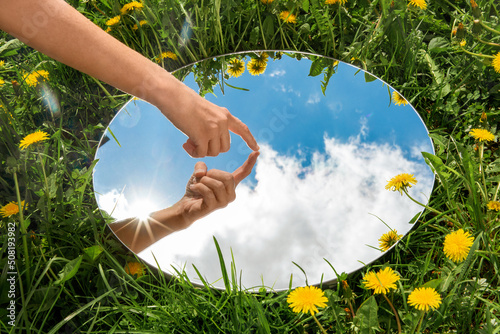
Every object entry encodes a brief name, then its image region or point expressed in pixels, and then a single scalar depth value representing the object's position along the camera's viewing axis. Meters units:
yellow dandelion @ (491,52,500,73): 1.62
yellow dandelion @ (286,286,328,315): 1.14
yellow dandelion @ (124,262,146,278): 1.40
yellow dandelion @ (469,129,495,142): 1.52
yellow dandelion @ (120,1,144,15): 1.96
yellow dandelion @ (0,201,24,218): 1.41
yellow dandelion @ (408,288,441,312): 1.13
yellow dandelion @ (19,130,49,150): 1.54
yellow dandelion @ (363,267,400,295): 1.18
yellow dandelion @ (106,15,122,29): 2.03
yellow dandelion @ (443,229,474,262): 1.22
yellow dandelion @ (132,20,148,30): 2.01
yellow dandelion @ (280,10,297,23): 1.99
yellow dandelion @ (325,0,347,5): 1.95
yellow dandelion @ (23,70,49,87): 1.95
